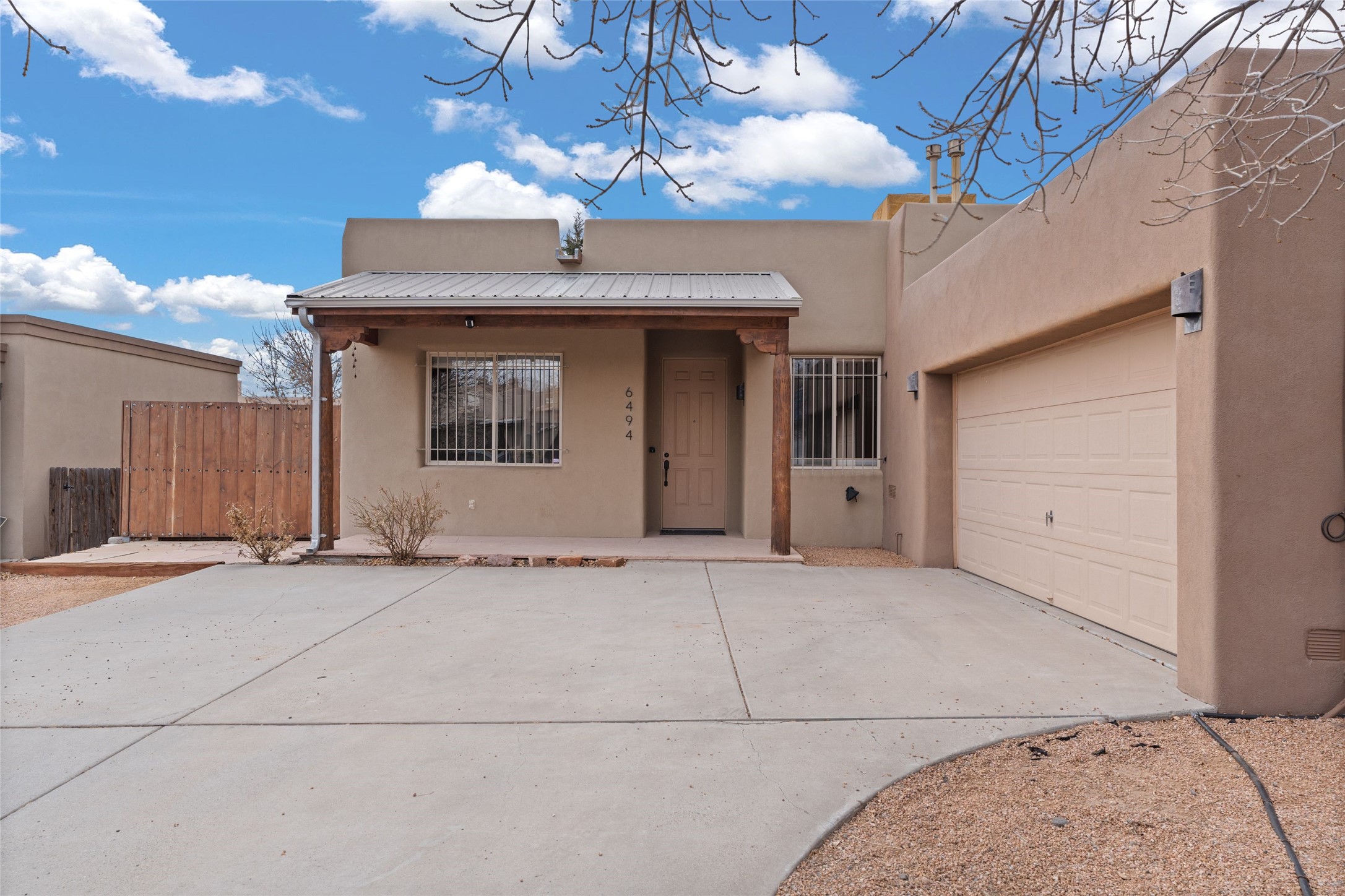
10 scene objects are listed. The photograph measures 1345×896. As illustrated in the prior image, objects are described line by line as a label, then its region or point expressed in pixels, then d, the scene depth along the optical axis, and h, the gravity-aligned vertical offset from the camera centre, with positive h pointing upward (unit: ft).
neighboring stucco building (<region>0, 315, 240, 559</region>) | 33.40 +2.49
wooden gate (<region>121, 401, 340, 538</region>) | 31.42 -0.73
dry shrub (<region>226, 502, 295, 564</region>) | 26.22 -3.18
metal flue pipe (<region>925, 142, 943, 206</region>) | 32.22 +12.08
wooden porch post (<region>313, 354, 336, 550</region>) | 27.37 -0.50
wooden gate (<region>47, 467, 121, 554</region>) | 33.60 -2.52
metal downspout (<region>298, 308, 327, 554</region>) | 27.14 +0.13
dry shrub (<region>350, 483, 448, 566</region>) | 26.43 -2.70
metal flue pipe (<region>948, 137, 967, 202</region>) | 28.32 +12.09
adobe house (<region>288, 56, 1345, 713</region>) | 12.21 +1.82
